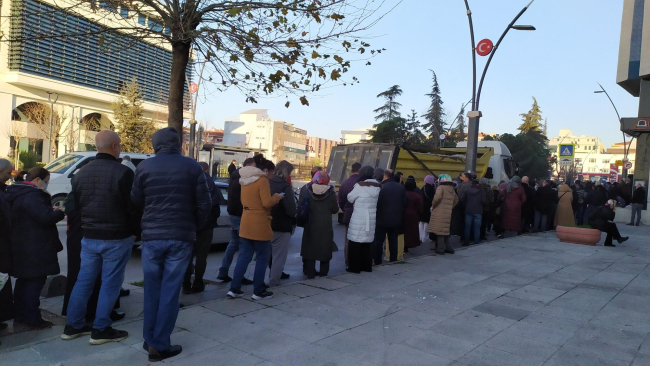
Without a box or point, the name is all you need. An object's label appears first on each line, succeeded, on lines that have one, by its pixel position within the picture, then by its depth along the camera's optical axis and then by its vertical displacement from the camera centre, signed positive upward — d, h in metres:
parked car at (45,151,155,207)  11.45 -0.52
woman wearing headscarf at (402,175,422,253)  9.31 -0.88
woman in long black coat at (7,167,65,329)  4.52 -0.91
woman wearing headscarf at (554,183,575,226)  14.98 -0.77
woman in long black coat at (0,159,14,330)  4.40 -0.91
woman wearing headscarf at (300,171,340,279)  7.12 -0.81
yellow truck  14.73 +0.32
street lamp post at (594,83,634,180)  30.77 +5.65
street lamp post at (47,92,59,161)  26.55 +2.42
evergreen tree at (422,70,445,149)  55.44 +6.80
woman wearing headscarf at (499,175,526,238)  13.01 -0.74
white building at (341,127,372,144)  104.72 +6.98
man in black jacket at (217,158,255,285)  6.94 -0.92
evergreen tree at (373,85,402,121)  49.44 +6.64
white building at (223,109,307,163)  79.81 +4.67
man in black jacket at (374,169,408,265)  8.32 -0.61
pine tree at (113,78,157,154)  33.19 +2.20
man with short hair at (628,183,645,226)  19.20 -0.66
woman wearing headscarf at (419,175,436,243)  10.87 -0.54
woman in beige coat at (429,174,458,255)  9.98 -0.83
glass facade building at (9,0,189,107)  28.02 +4.93
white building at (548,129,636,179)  119.75 +6.26
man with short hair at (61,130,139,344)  4.27 -0.69
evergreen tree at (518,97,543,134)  80.44 +9.84
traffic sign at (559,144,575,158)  18.36 +1.10
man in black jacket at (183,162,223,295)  6.36 -1.22
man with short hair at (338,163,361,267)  8.12 -0.53
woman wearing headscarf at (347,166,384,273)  7.65 -0.85
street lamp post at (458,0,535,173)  13.50 +1.76
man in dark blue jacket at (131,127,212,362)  4.08 -0.61
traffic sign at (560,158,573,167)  18.97 +0.74
